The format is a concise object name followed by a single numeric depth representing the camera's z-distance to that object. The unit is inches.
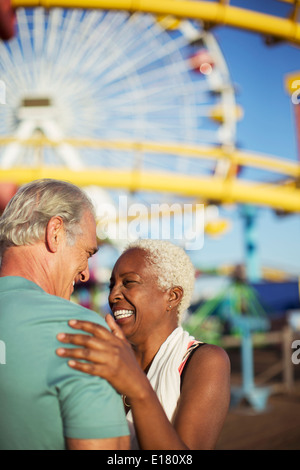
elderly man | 34.8
